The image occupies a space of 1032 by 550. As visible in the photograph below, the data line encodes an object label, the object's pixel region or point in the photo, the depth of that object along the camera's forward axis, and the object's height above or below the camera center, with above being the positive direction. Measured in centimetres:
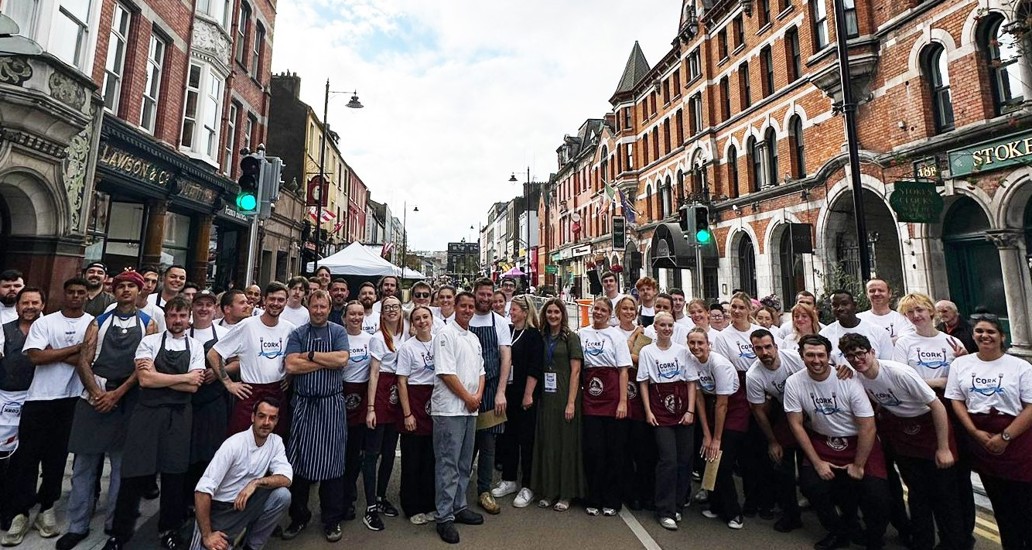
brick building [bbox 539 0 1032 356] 1060 +583
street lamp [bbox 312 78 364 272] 1680 +811
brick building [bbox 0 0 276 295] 807 +468
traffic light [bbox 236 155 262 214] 553 +166
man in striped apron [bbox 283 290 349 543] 396 -97
